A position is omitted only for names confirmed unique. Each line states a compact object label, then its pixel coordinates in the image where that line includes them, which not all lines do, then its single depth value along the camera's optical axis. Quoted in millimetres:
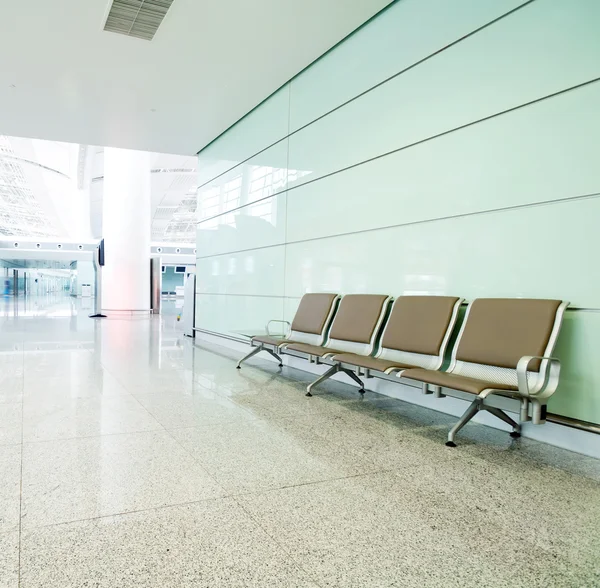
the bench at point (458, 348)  2756
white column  14734
